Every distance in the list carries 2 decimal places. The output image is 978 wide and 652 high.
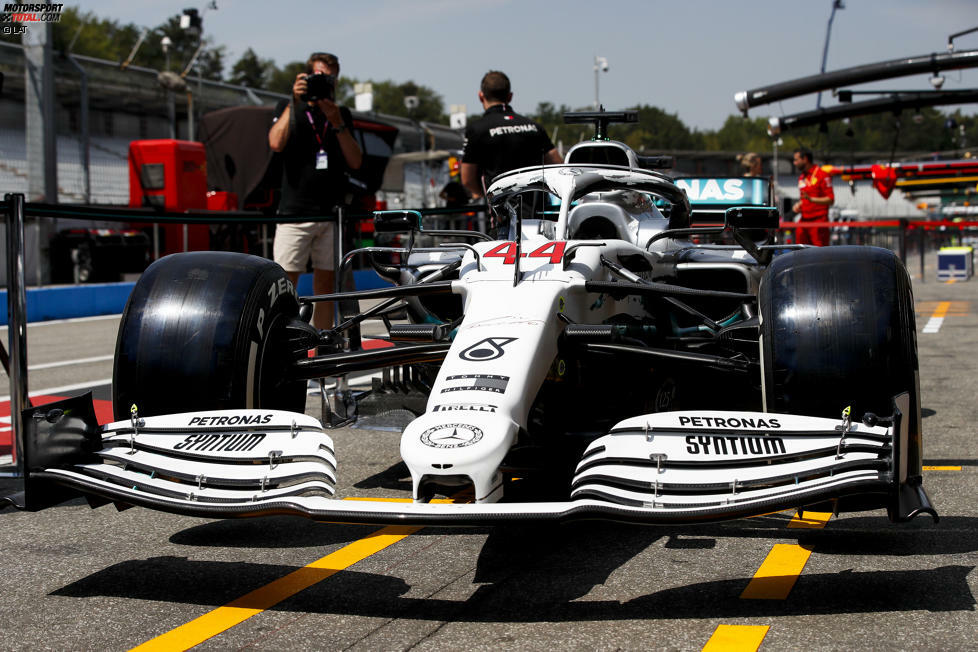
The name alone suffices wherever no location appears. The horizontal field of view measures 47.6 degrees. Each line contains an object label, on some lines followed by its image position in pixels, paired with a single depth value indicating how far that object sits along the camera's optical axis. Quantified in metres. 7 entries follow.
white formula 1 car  3.26
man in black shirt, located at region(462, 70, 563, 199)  8.30
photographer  7.82
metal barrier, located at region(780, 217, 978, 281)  21.05
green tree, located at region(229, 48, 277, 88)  123.81
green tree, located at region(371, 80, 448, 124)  144.62
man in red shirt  15.90
